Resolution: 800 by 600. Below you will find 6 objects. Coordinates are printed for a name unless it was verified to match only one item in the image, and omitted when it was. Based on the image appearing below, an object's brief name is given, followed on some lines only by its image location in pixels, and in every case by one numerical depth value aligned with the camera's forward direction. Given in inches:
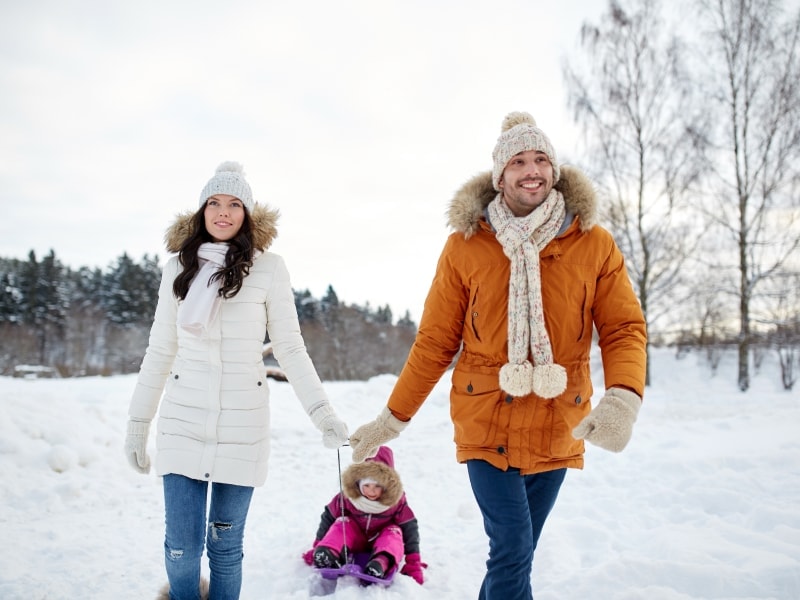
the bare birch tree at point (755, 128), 546.3
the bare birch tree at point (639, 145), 607.8
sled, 144.0
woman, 105.5
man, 92.7
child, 157.9
